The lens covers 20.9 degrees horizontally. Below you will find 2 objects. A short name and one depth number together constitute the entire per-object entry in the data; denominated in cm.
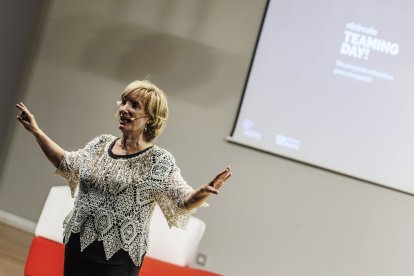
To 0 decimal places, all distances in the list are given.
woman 381
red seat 650
